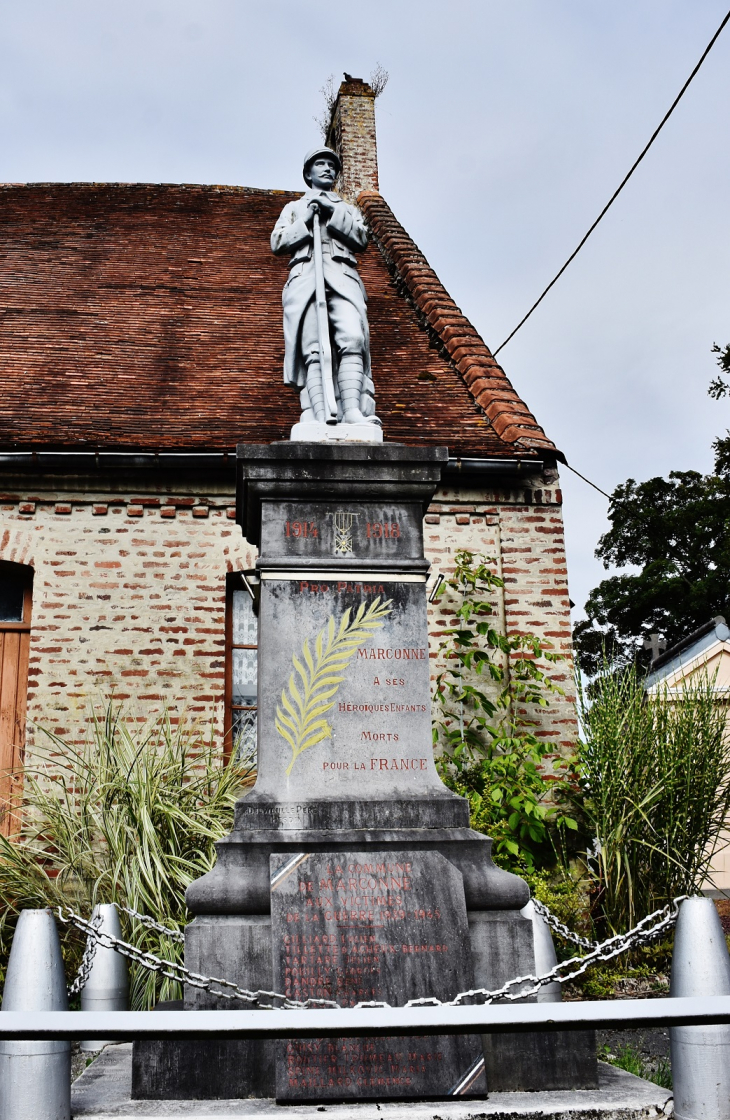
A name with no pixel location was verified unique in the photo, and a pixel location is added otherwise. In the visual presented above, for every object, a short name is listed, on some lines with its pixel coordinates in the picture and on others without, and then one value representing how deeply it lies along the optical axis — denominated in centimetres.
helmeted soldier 549
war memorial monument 362
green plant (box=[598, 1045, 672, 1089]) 422
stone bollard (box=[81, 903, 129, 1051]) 474
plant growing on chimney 1561
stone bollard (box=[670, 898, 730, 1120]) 323
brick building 917
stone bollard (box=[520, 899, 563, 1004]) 444
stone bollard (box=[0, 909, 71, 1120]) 318
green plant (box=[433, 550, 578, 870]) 823
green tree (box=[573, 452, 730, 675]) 3291
